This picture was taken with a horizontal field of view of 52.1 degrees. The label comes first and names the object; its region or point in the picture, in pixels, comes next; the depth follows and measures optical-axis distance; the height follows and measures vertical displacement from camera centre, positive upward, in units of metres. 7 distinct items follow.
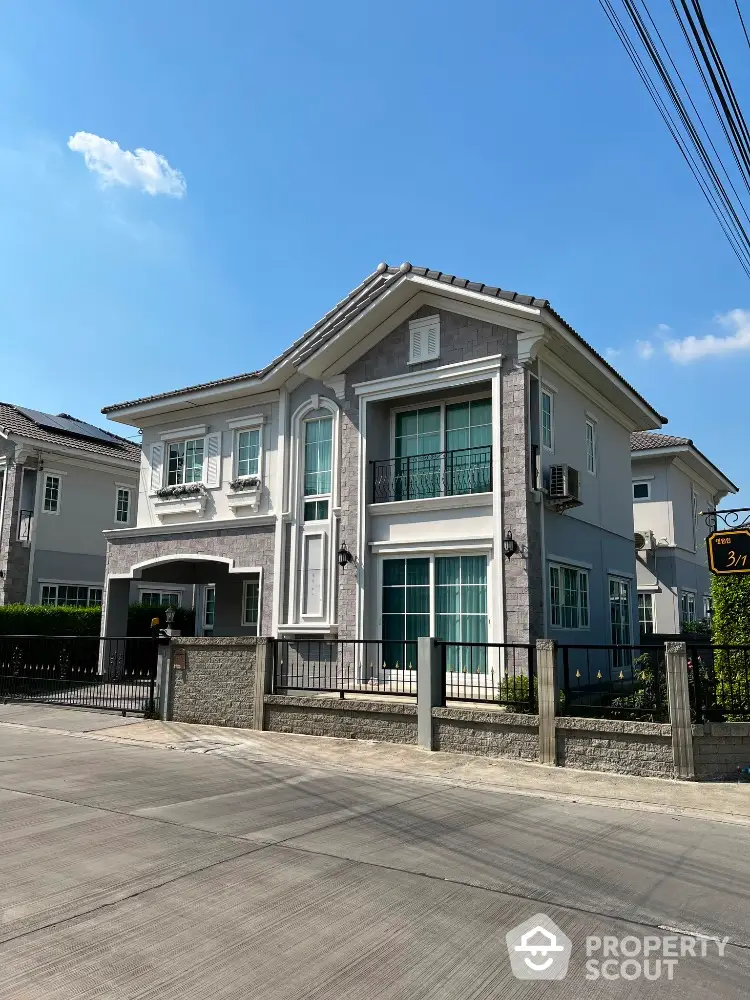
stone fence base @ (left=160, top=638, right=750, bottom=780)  9.54 -1.19
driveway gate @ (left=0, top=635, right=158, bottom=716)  14.88 -0.73
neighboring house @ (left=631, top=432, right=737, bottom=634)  23.73 +3.45
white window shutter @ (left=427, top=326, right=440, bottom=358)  15.28 +5.85
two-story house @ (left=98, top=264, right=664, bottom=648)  14.16 +3.48
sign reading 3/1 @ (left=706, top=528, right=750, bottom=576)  10.71 +1.27
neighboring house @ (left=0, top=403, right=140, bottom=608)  24.23 +4.34
